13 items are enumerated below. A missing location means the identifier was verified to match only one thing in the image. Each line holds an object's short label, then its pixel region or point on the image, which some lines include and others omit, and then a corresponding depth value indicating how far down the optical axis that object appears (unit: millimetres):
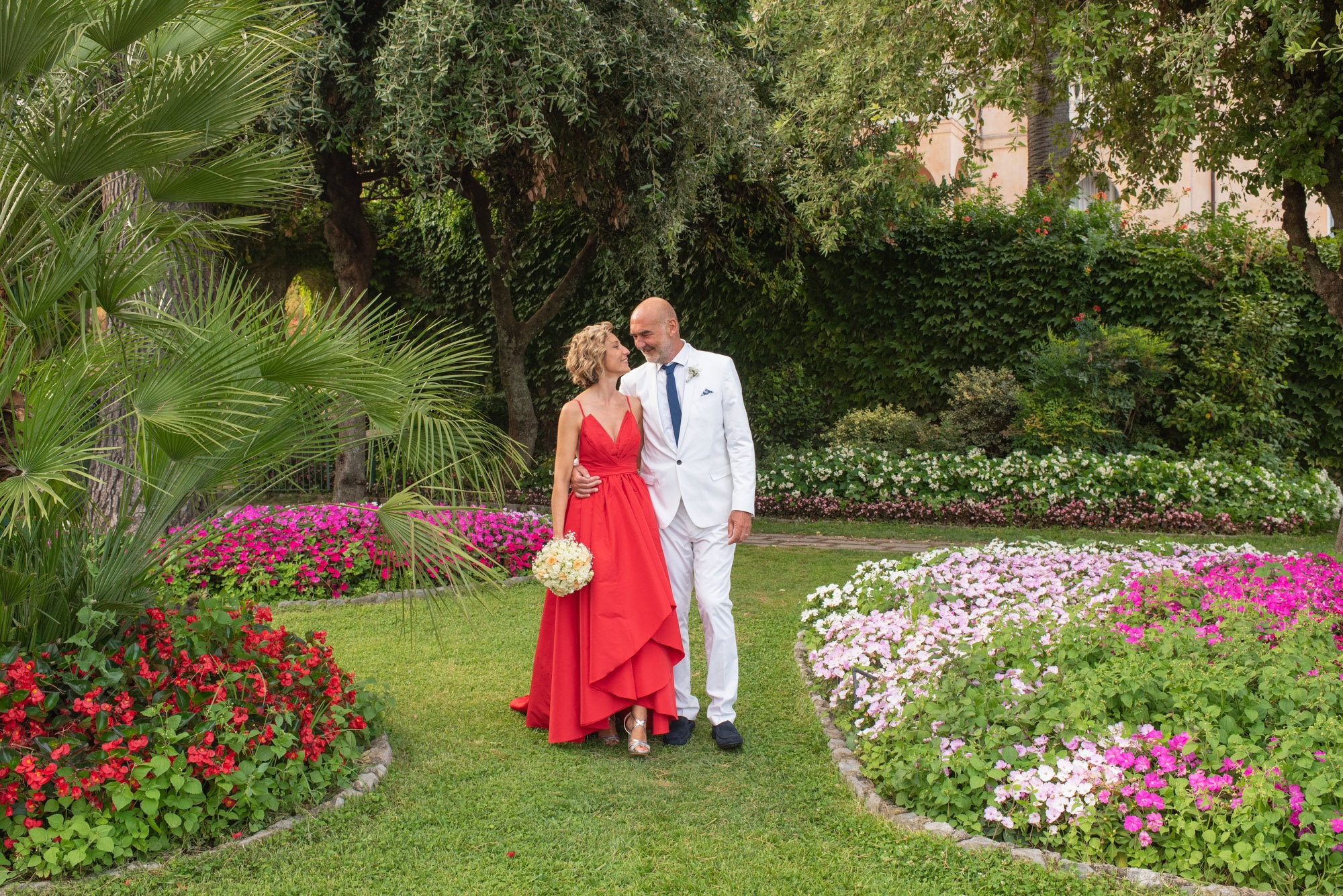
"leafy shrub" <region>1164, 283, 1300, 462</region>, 11008
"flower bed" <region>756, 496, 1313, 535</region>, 9977
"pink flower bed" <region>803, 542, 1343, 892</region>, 3025
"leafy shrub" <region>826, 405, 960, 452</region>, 11586
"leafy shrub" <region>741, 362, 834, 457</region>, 12875
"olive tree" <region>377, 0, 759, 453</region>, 7688
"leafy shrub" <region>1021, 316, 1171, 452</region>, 10898
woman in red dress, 4254
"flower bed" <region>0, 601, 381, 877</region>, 3115
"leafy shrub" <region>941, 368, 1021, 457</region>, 11414
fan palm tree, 3201
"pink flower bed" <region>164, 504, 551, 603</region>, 7164
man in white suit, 4457
